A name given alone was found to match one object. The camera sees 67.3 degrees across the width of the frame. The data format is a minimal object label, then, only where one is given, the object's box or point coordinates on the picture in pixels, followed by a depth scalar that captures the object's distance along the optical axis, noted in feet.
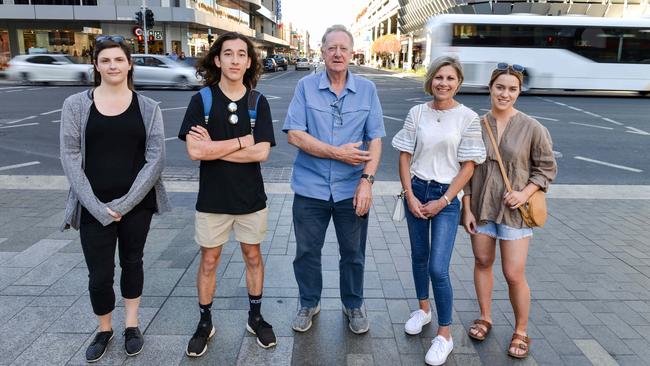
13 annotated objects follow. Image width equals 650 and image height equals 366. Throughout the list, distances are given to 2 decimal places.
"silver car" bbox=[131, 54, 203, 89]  70.33
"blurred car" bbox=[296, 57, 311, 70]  176.87
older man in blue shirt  9.82
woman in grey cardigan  8.98
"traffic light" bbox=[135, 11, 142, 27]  85.80
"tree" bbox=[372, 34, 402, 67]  244.01
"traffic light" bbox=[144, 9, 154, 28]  82.74
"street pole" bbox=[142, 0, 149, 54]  83.15
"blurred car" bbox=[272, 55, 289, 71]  176.14
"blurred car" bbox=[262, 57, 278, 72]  145.28
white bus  71.20
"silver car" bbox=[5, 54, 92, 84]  74.38
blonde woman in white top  9.48
